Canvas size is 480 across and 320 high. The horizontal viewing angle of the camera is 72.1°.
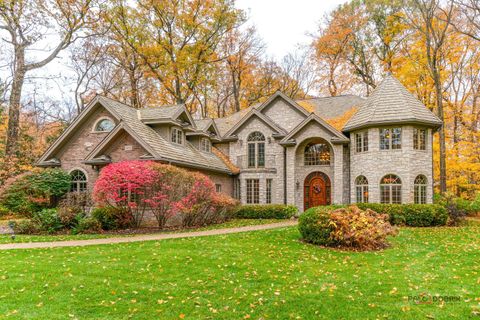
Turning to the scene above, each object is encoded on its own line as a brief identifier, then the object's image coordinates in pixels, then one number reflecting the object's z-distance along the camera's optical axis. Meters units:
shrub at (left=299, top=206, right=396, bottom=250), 10.22
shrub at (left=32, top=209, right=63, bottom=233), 13.86
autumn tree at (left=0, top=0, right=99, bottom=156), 20.97
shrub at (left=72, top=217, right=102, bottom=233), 13.67
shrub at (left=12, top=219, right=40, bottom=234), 13.77
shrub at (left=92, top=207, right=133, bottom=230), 14.42
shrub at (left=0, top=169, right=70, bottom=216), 16.33
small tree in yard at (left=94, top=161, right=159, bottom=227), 13.49
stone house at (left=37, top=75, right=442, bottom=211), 17.02
